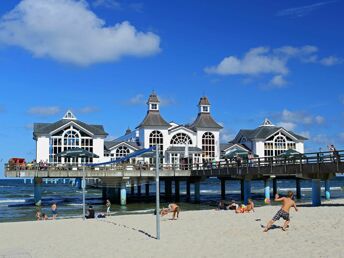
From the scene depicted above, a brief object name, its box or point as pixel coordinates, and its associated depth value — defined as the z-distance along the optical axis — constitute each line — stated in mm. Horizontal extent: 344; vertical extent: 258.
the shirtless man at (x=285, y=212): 13219
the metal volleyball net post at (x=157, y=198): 13336
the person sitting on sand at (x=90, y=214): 22578
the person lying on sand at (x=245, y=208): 20250
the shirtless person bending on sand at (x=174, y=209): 18922
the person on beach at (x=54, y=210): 23455
